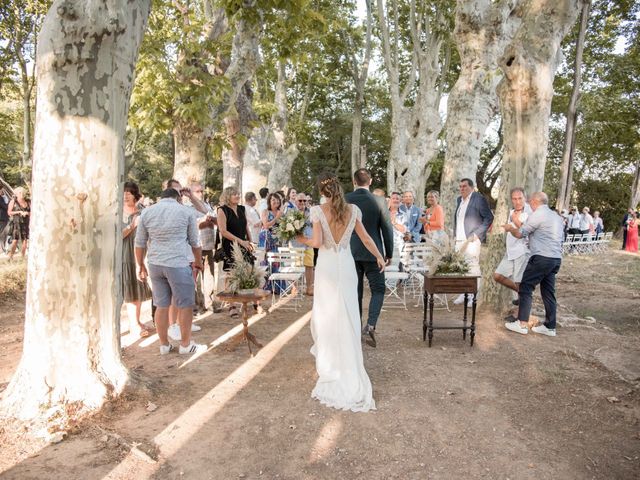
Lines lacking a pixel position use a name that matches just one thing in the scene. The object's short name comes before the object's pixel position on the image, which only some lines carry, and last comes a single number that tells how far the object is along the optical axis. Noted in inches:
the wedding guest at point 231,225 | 279.3
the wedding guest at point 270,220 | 352.3
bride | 176.6
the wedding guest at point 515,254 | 279.9
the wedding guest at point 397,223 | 384.5
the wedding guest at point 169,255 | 208.8
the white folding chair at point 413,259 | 357.7
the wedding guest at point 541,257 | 252.4
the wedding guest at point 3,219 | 527.4
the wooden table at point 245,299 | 228.8
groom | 233.6
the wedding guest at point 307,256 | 358.0
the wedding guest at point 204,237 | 294.2
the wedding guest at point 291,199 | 389.4
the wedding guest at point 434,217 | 364.8
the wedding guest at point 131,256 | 242.2
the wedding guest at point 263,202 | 421.4
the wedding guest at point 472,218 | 314.0
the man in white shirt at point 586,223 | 844.0
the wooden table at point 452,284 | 231.8
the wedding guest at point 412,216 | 403.5
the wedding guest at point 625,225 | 827.4
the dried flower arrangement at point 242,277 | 231.6
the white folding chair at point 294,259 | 343.6
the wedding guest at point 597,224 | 893.7
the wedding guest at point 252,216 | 362.9
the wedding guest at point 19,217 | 481.4
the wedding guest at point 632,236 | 801.6
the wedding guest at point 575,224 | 851.4
